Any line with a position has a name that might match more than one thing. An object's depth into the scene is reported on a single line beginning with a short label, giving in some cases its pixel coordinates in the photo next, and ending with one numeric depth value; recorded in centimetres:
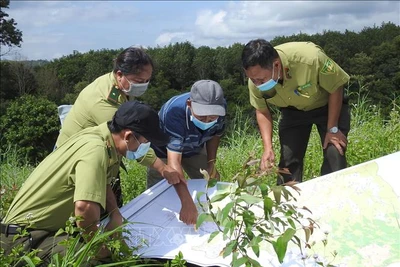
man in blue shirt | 284
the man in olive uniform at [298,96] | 293
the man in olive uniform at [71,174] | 221
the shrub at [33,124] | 2080
